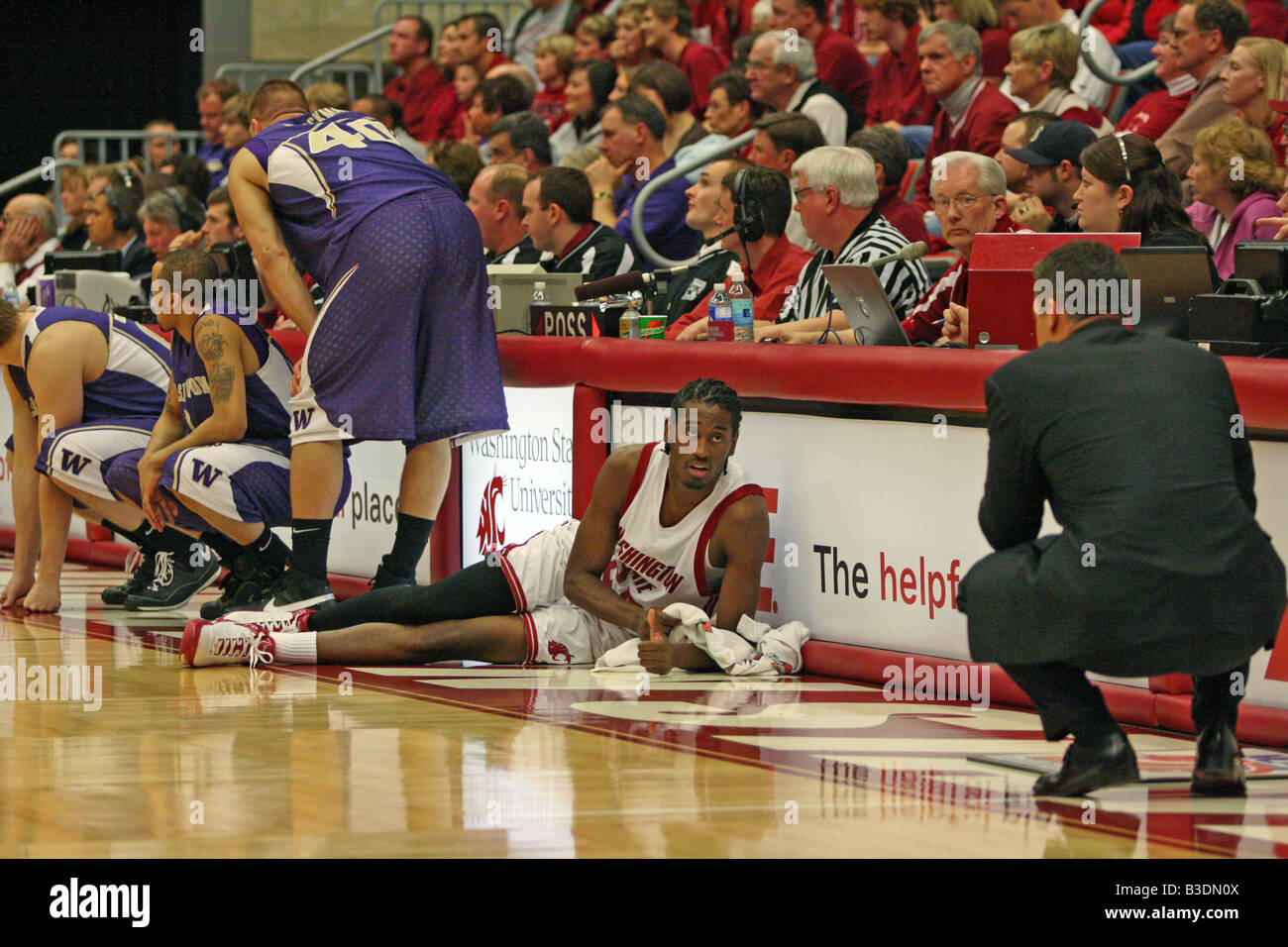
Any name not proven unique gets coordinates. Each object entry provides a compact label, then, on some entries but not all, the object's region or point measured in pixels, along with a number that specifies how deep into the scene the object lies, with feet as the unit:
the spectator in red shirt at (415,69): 91.81
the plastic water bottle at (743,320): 43.80
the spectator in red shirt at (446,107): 89.04
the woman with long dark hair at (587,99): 78.18
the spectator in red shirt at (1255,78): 49.44
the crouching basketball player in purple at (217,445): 45.21
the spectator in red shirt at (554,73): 84.33
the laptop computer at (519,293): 49.93
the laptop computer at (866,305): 39.86
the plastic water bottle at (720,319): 44.55
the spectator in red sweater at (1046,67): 56.90
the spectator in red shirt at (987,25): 65.46
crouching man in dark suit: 26.58
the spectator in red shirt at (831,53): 68.08
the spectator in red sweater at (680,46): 76.48
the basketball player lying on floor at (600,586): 39.14
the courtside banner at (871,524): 36.94
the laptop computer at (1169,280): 34.60
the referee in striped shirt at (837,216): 45.19
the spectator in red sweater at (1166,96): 55.06
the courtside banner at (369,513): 50.96
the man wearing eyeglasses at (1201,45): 53.11
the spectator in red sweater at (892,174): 51.03
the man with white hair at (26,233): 84.28
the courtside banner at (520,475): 45.85
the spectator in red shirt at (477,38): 88.22
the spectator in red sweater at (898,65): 67.05
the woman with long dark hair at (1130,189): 39.81
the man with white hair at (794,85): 63.26
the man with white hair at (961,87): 57.52
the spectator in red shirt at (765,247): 47.65
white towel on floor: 39.01
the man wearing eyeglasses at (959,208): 43.09
